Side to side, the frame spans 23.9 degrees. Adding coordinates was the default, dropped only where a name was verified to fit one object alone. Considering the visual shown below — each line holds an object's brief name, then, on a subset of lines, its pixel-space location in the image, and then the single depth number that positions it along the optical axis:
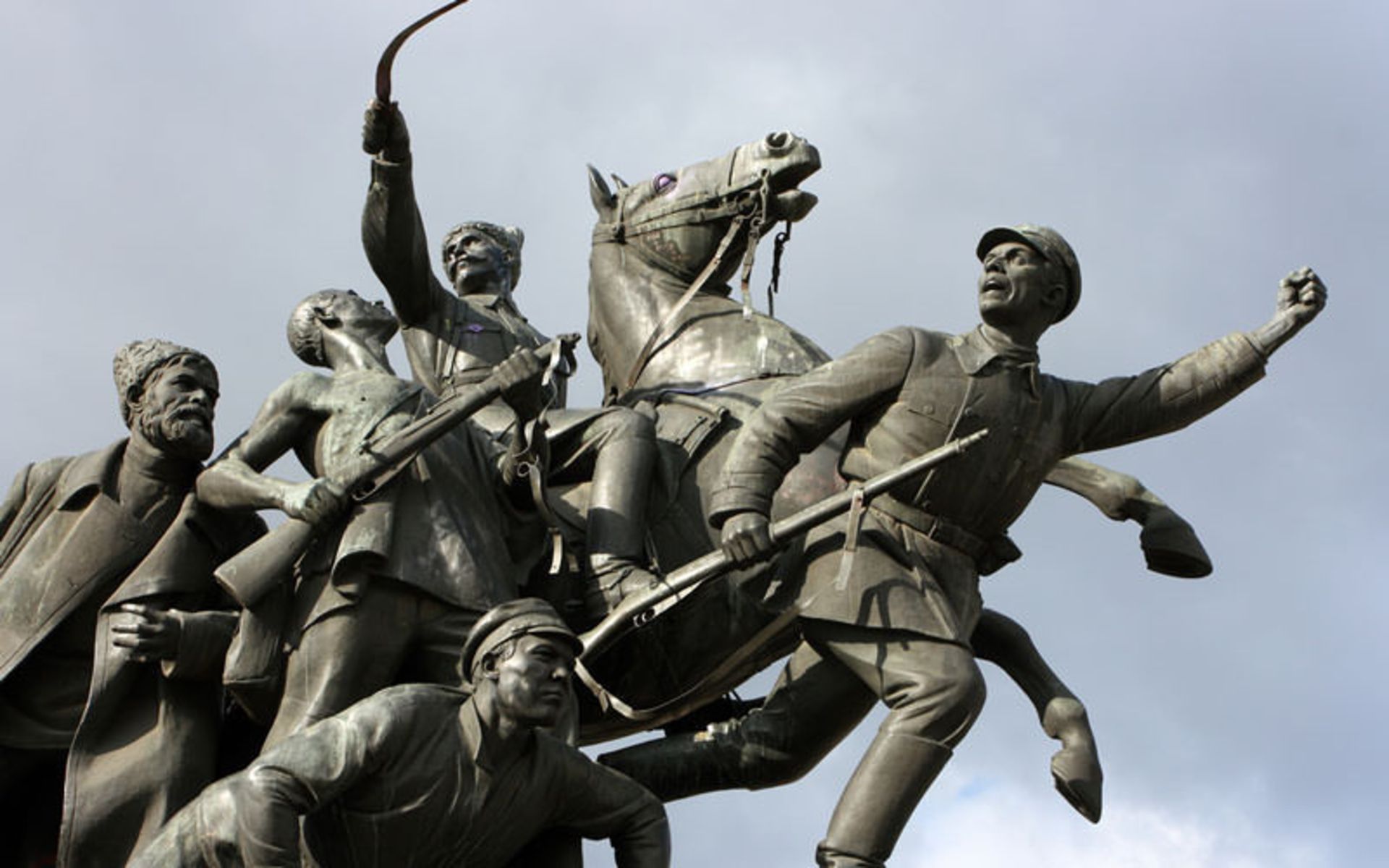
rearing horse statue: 15.67
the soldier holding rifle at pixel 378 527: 14.57
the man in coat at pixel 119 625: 14.94
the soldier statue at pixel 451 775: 13.38
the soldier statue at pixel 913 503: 14.80
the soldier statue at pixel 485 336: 15.52
